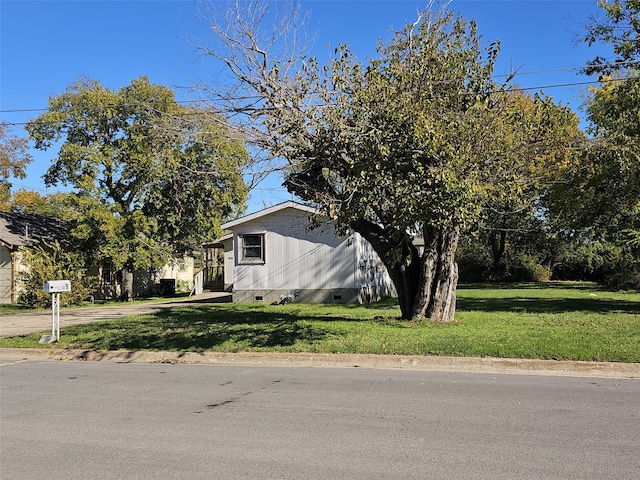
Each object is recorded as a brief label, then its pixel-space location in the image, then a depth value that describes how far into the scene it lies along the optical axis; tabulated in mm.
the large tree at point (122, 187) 27000
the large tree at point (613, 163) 16250
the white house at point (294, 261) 22844
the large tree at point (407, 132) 10383
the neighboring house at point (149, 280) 32688
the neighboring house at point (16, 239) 28094
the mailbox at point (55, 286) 12852
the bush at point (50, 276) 24781
